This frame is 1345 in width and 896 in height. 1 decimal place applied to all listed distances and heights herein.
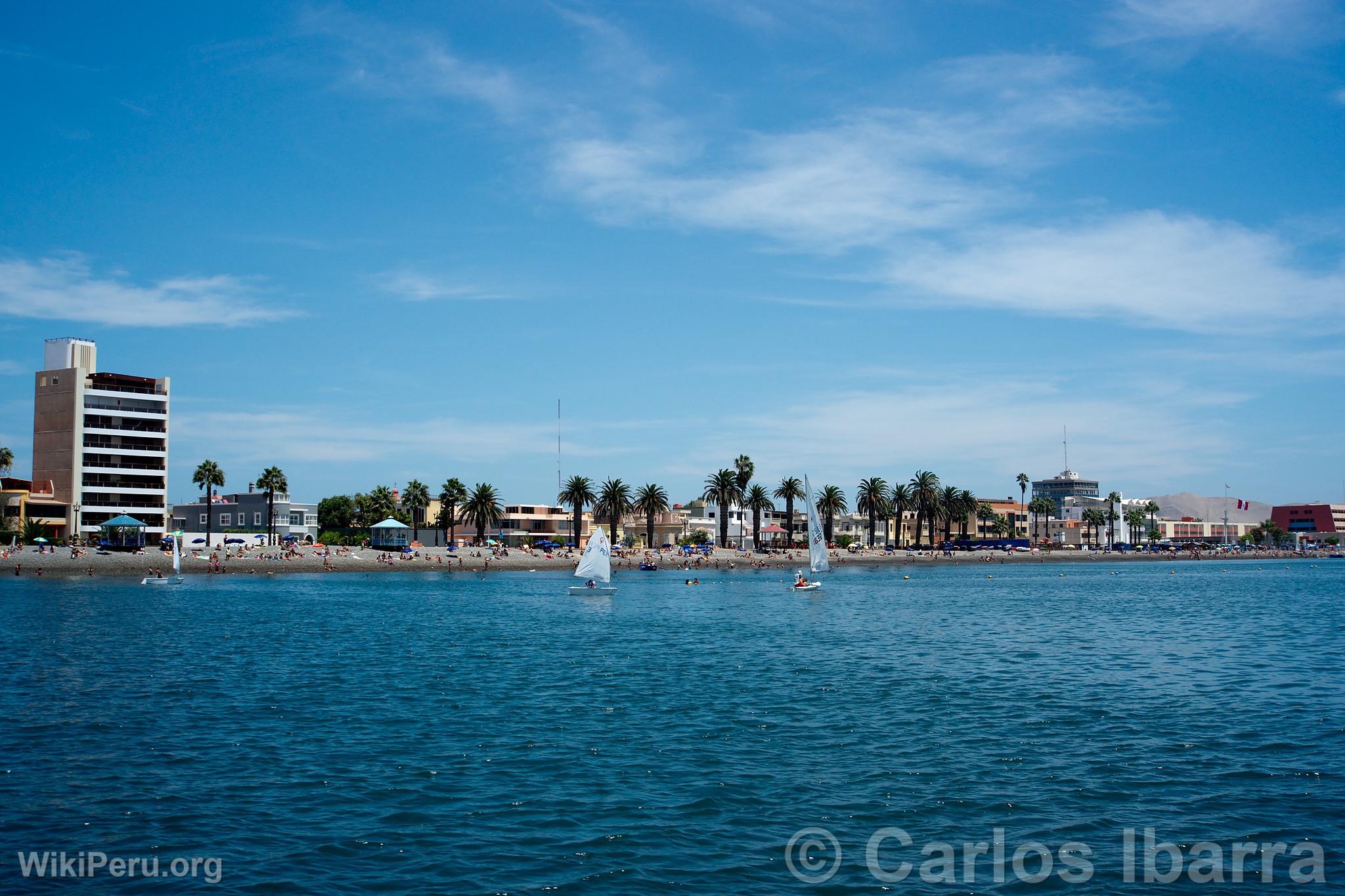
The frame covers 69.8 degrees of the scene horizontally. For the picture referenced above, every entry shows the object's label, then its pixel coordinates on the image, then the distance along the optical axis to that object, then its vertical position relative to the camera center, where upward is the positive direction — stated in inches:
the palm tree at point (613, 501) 6579.7 +102.0
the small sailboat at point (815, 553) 3599.9 -148.3
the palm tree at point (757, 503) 7086.6 +90.7
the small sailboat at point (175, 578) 3828.7 -244.2
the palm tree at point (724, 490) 6688.0 +174.7
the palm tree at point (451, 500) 6397.6 +109.8
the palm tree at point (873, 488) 7834.6 +210.6
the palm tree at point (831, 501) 7662.4 +104.2
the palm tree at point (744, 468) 6747.1 +328.6
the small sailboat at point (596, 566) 3494.1 -185.2
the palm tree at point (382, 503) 6594.5 +93.5
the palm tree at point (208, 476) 5418.3 +238.1
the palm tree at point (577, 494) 6560.0 +148.0
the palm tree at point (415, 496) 6565.0 +141.5
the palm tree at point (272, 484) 5580.7 +199.8
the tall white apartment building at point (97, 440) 5265.8 +440.3
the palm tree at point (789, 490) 7273.6 +184.2
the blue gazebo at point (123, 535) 5114.7 -91.7
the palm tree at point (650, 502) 6840.6 +95.1
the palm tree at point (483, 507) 6461.6 +61.2
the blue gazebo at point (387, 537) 5935.0 -124.2
